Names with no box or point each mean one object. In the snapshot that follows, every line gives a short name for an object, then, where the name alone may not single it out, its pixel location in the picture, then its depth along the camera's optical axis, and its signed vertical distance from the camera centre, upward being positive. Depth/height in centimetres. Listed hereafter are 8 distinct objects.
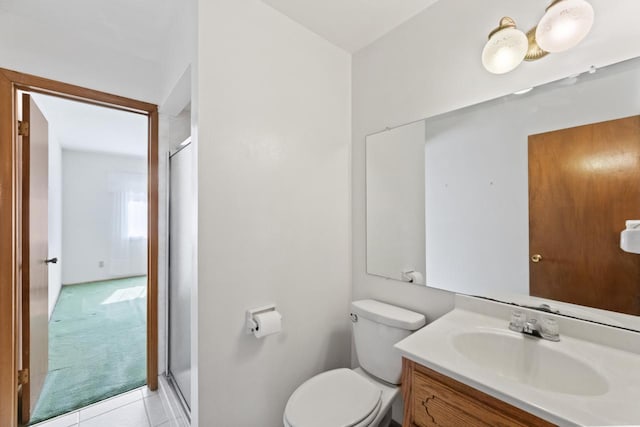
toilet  112 -83
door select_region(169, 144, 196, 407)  166 -39
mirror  94 +8
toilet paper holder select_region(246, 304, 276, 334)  132 -52
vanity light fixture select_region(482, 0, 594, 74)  92 +67
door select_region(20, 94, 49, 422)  164 -27
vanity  66 -47
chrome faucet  100 -43
